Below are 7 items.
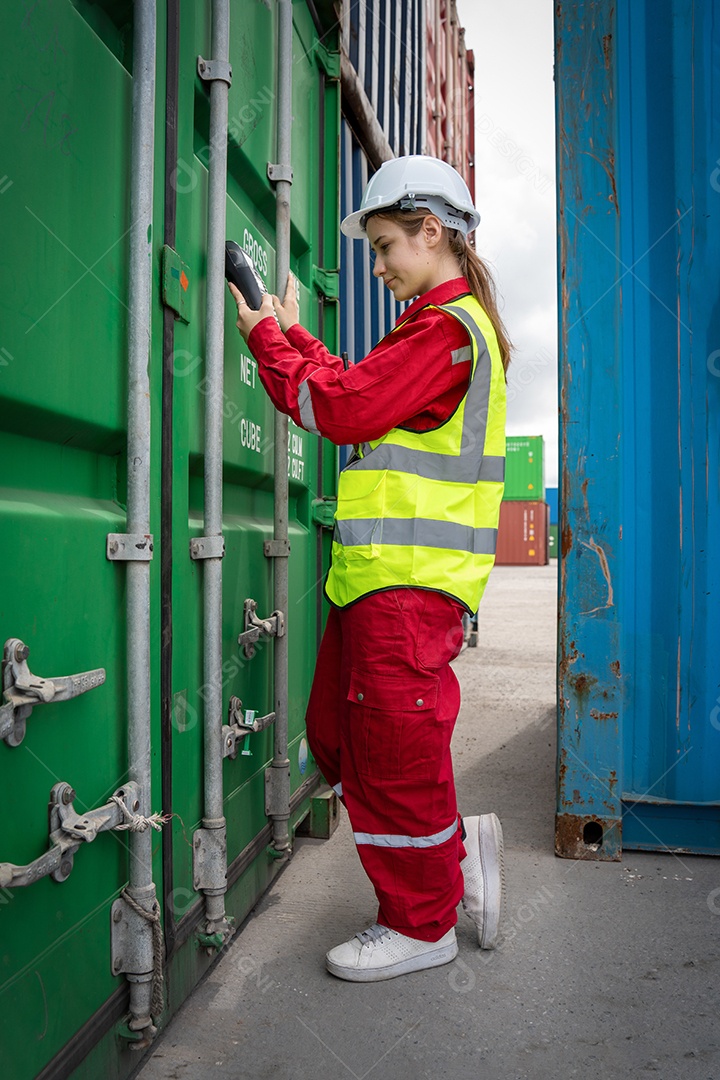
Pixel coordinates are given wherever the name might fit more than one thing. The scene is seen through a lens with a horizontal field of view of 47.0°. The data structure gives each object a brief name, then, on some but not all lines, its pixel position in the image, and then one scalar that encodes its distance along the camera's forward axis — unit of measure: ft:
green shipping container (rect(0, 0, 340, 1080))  4.05
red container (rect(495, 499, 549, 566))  89.15
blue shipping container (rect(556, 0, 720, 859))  9.05
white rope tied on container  4.79
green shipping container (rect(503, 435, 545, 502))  91.51
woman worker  6.32
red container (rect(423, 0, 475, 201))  21.01
